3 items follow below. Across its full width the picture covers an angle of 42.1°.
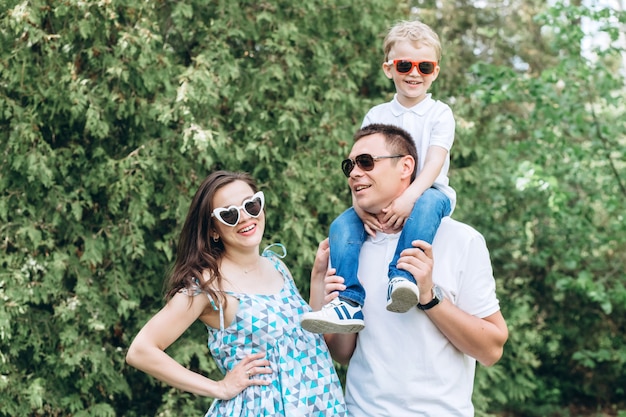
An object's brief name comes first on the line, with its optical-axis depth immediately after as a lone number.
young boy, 2.60
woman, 2.75
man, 2.51
